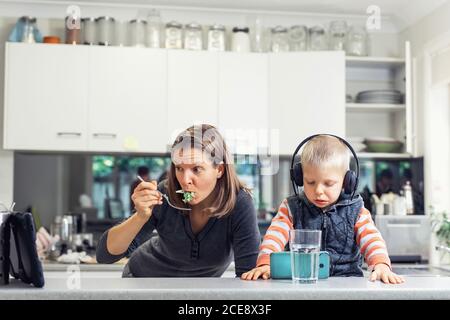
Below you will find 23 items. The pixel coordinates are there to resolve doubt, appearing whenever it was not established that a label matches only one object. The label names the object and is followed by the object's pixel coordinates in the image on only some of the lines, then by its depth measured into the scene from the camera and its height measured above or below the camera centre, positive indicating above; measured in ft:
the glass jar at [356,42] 10.28 +2.18
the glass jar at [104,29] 9.80 +2.26
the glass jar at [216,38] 10.00 +2.18
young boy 4.74 -0.19
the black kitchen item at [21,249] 3.65 -0.34
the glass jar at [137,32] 9.90 +2.24
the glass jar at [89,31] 9.78 +2.23
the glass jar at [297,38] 10.23 +2.23
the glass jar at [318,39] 10.28 +2.22
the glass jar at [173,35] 9.92 +2.20
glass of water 3.84 -0.38
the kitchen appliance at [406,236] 9.52 -0.66
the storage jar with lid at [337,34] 10.28 +2.30
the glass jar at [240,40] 10.00 +2.15
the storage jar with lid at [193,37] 9.96 +2.18
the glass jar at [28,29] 9.73 +2.24
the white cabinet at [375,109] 10.48 +1.20
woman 5.07 -0.25
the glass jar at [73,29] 9.80 +2.26
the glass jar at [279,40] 10.14 +2.19
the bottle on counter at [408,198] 9.85 -0.14
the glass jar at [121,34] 9.95 +2.22
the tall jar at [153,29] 9.89 +2.28
